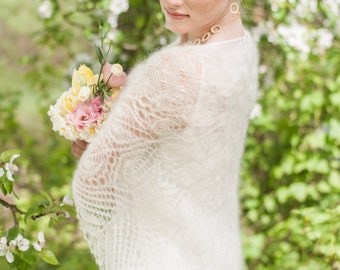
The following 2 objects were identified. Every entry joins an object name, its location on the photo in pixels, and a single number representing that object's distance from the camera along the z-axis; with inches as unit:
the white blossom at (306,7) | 137.0
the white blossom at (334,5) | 134.5
